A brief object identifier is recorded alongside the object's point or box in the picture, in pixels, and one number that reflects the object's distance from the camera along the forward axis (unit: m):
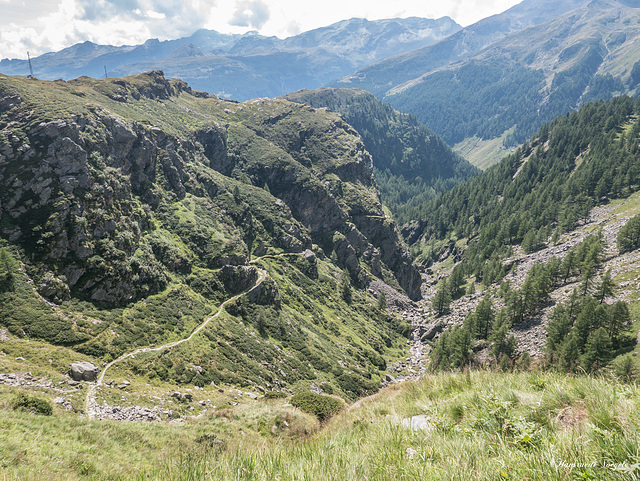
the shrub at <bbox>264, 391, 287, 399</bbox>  47.00
